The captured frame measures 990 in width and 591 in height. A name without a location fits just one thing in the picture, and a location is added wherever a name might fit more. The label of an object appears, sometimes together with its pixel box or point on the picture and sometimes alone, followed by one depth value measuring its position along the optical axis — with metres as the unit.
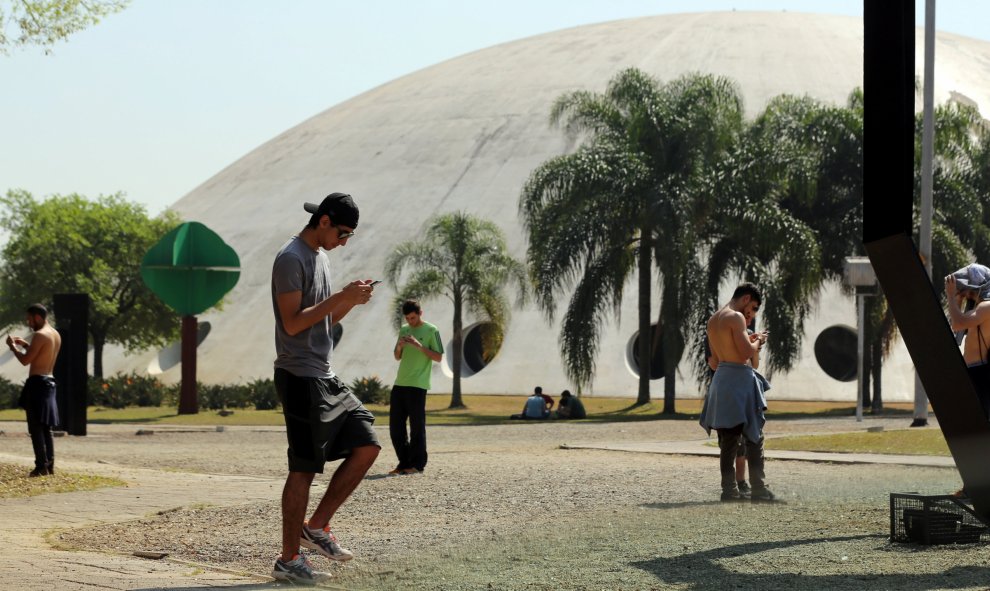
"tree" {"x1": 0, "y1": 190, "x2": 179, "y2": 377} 39.25
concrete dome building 39.72
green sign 30.86
